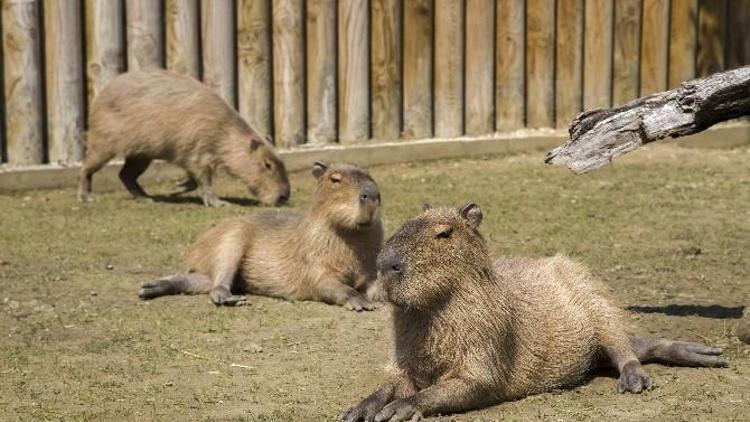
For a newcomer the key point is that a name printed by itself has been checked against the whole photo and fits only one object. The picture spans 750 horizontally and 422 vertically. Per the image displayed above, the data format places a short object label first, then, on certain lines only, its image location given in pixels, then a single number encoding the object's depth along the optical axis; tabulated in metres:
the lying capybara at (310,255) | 13.80
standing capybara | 19.12
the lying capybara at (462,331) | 9.50
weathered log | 11.14
